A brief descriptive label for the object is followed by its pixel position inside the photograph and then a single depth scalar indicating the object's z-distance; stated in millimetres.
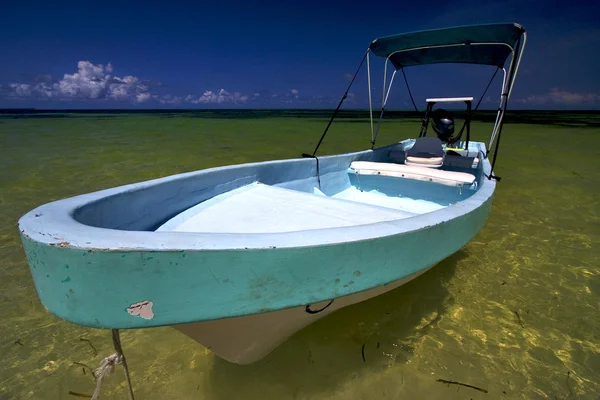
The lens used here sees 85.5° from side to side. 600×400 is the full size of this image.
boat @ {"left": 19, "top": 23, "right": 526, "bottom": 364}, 1068
